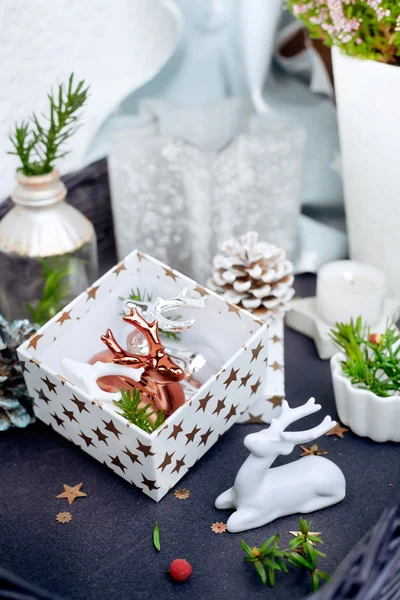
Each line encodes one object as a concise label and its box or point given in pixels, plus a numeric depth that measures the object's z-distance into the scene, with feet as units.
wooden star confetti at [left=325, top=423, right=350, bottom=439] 2.31
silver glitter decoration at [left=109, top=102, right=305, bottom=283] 2.80
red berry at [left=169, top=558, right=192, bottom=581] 1.90
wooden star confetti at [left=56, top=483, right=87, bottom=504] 2.15
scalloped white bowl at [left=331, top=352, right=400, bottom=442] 2.18
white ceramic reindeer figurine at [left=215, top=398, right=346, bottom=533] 1.91
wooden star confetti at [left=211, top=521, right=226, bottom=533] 2.04
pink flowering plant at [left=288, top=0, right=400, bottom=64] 2.27
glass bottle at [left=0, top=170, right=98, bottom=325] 2.41
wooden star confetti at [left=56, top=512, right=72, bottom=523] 2.09
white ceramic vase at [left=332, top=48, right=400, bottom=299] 2.43
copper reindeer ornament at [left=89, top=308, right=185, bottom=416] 2.03
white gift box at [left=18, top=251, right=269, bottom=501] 1.99
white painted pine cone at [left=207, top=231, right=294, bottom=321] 2.45
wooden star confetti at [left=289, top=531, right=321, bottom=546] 2.00
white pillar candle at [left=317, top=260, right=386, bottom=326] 2.55
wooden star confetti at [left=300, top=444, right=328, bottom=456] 2.24
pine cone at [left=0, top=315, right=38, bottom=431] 2.27
